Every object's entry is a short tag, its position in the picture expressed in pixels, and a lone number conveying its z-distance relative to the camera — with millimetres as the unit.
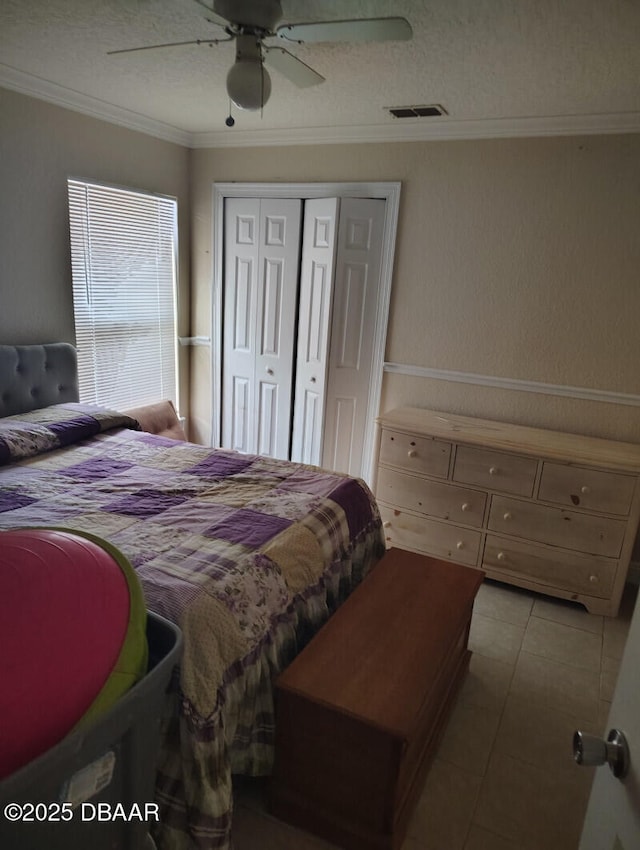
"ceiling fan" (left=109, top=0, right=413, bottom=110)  1809
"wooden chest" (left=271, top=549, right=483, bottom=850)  1568
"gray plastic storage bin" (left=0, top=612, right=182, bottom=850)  806
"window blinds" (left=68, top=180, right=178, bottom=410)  3510
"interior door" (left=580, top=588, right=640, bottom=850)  785
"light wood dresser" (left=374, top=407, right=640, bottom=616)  2820
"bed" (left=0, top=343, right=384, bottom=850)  1522
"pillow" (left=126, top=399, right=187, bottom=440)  3787
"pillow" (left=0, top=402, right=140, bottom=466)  2564
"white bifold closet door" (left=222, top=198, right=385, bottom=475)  3709
